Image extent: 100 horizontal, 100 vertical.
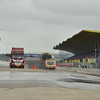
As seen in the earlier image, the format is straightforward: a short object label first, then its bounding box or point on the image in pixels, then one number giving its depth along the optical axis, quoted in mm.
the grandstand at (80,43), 63950
